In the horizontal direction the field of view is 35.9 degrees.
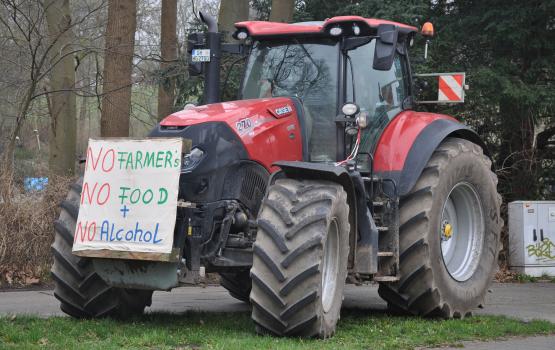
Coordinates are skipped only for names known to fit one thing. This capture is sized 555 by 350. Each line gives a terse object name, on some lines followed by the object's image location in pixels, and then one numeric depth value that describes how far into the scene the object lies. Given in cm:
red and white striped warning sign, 1034
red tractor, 706
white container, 1471
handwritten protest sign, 725
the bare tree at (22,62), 1351
